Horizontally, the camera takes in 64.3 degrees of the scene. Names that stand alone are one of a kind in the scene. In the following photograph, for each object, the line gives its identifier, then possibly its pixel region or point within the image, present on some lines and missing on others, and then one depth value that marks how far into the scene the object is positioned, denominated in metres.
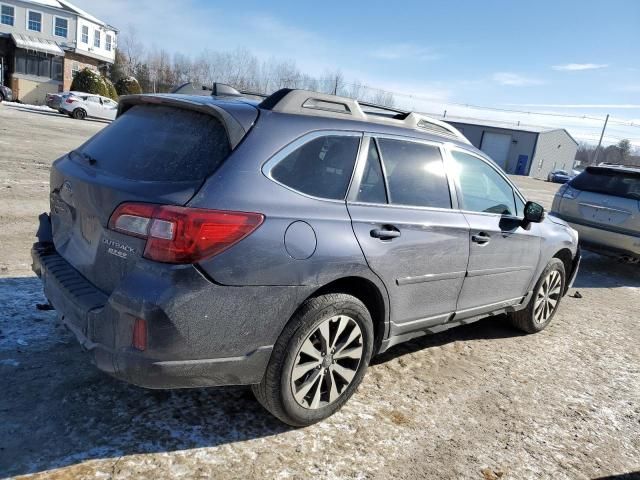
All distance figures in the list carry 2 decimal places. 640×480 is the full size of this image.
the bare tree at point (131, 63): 64.50
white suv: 28.98
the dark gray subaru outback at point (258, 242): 2.43
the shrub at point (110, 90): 40.22
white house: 40.28
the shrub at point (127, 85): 42.50
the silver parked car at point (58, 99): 29.51
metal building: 61.62
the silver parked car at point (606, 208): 7.56
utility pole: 70.89
